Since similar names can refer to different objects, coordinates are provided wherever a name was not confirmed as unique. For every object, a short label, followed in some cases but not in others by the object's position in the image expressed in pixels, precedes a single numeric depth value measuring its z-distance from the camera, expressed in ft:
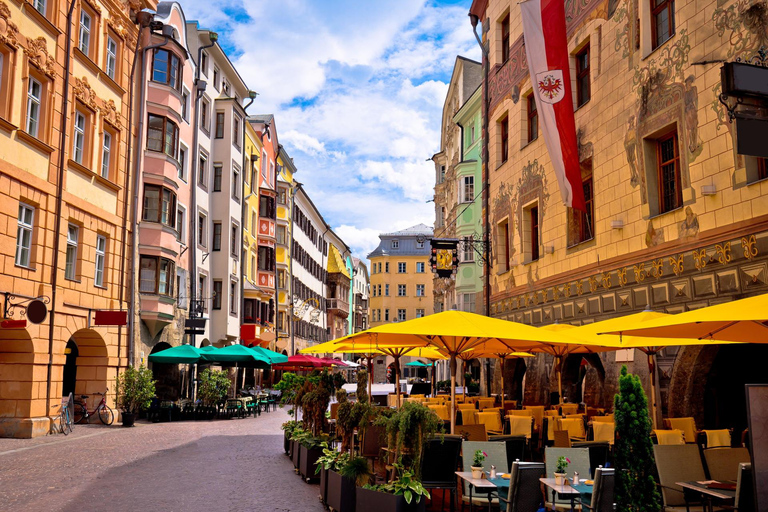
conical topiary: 22.20
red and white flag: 57.98
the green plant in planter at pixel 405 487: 26.14
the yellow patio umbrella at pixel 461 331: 36.55
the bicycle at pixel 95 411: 76.74
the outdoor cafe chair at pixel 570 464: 27.55
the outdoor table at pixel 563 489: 25.32
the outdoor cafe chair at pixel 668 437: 35.01
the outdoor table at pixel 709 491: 23.11
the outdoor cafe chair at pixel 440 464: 31.22
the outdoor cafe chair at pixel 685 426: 40.50
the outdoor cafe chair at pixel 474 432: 40.55
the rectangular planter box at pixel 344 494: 29.58
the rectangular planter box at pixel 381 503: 25.98
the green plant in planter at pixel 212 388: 89.97
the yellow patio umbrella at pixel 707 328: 25.25
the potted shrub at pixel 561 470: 26.20
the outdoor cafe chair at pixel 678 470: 26.05
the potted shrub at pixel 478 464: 28.17
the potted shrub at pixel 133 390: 78.48
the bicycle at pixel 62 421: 65.67
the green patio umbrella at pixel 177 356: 83.76
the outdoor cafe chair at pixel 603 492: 23.08
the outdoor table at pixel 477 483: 26.96
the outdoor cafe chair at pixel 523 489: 25.07
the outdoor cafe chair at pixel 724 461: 26.99
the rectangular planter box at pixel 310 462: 41.06
